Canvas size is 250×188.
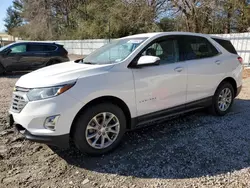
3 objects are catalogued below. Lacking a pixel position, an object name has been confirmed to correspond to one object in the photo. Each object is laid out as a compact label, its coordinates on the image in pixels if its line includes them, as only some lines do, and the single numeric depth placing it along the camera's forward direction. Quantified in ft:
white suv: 9.75
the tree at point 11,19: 199.64
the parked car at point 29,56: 34.30
